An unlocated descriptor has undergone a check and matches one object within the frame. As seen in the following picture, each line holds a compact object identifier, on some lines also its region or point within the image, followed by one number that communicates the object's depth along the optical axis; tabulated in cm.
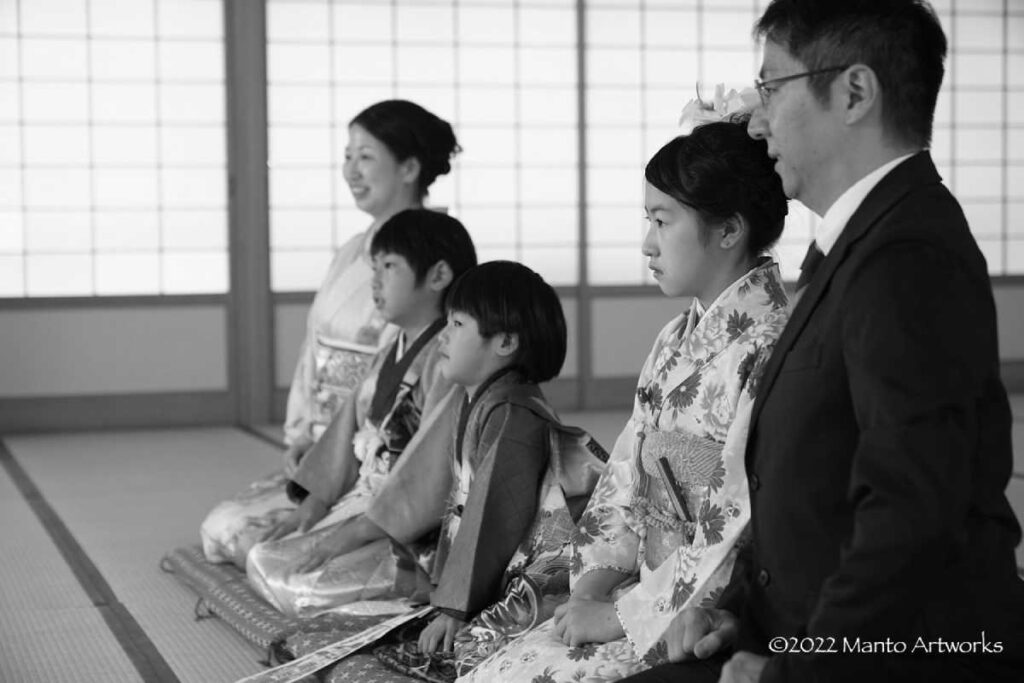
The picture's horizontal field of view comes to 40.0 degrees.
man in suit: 140
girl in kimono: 197
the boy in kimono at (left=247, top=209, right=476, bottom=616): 321
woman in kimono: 379
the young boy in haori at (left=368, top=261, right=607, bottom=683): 261
